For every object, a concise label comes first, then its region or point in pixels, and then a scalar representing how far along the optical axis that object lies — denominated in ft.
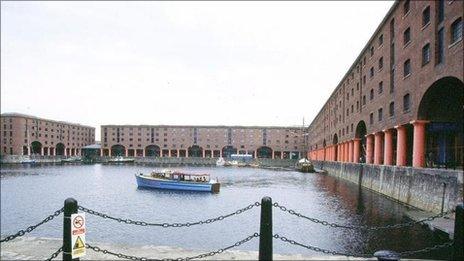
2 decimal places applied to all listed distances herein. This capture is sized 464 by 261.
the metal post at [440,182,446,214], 63.41
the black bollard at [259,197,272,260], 21.60
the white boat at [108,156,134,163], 411.95
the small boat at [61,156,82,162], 442.30
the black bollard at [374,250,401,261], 18.94
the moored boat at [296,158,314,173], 273.60
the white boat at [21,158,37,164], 382.83
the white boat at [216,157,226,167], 398.89
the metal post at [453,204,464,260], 21.89
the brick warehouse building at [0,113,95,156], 399.85
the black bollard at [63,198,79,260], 20.59
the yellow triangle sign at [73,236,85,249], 20.83
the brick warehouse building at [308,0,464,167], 74.54
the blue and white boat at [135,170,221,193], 142.20
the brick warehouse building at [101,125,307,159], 449.48
